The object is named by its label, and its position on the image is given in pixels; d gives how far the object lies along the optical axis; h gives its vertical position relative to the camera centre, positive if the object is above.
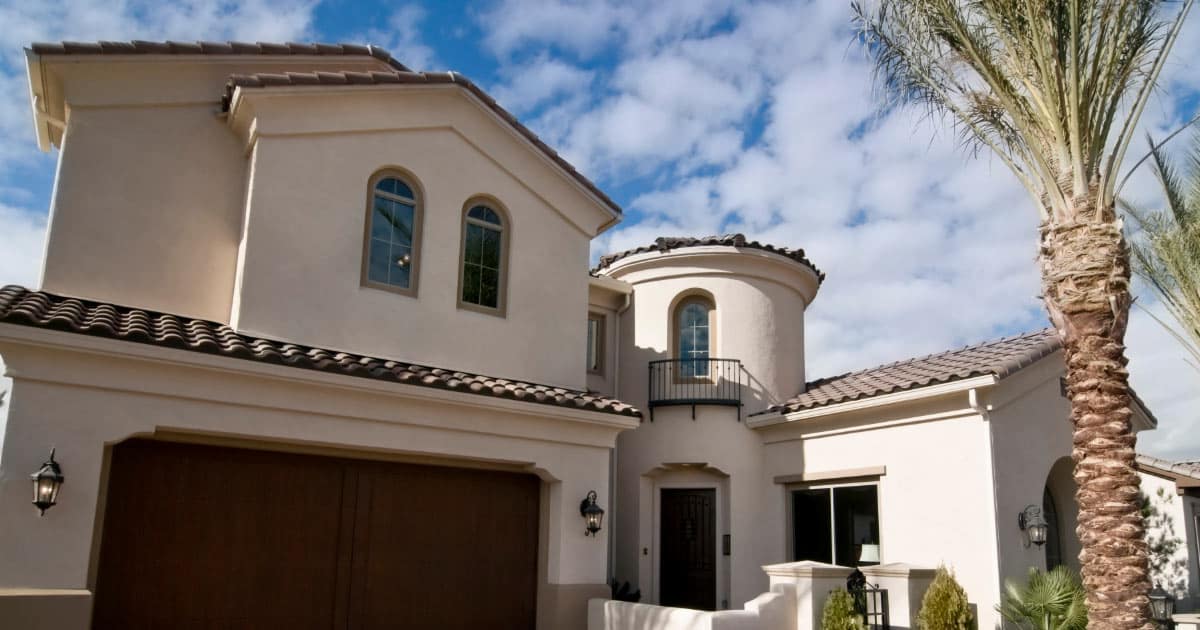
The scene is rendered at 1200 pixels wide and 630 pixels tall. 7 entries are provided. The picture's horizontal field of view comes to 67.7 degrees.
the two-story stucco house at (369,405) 9.70 +1.54
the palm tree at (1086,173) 8.63 +3.78
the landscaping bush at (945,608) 11.50 -0.93
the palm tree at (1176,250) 13.81 +4.42
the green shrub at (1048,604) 11.12 -0.83
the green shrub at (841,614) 11.51 -1.04
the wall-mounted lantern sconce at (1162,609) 12.56 -0.97
